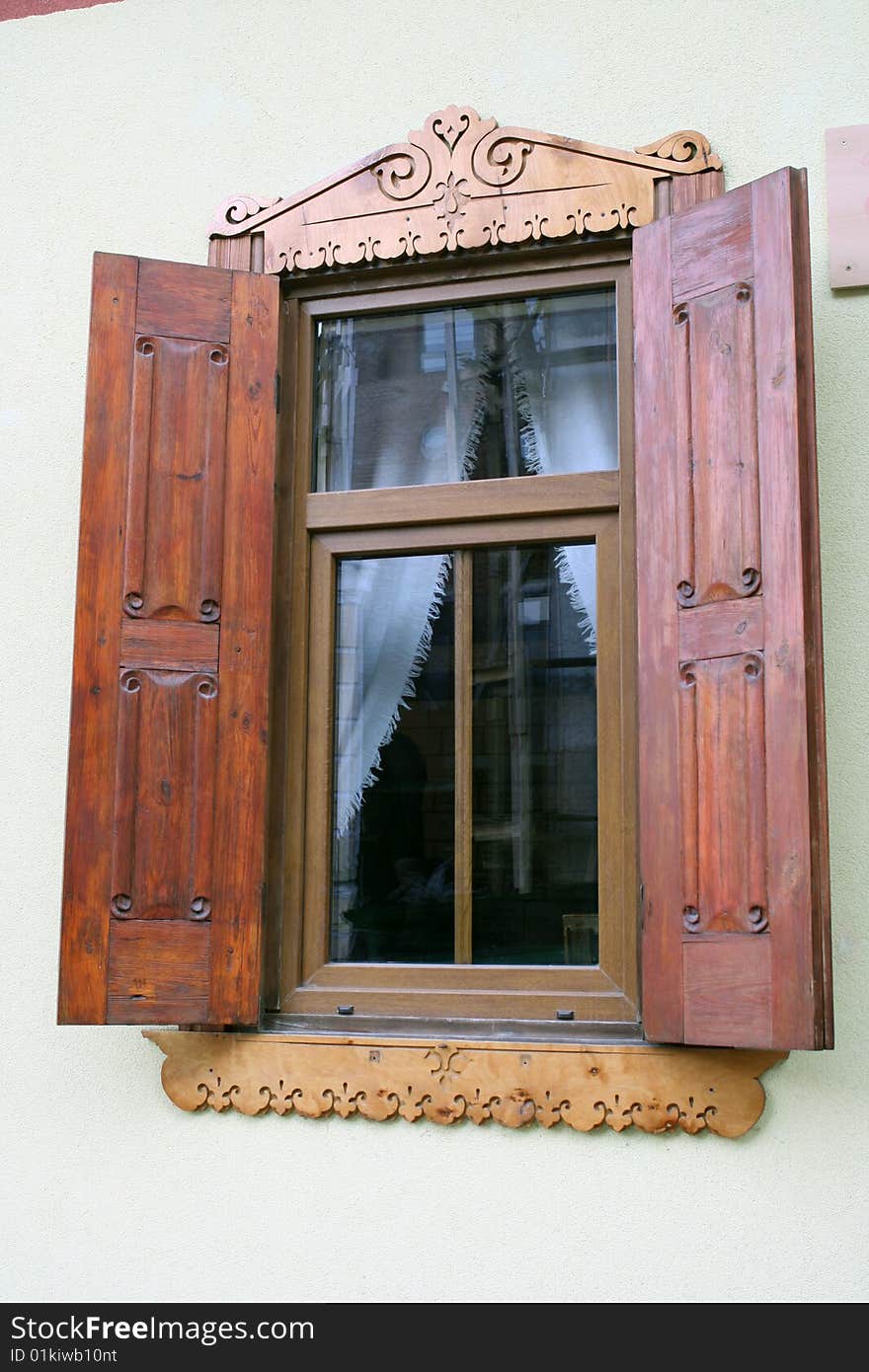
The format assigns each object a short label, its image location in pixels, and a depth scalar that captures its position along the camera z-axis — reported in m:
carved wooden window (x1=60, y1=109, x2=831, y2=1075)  2.44
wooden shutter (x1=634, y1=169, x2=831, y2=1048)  2.35
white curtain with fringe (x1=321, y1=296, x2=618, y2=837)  2.81
